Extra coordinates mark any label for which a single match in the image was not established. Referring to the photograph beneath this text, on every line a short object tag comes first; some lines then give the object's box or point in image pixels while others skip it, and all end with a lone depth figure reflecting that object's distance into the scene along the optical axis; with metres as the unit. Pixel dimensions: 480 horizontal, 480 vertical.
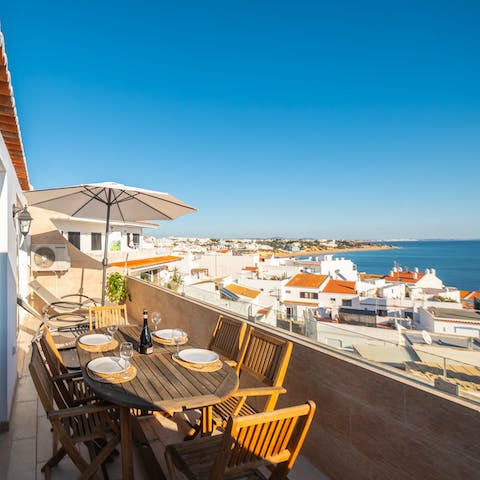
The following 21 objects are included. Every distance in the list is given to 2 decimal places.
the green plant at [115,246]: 16.85
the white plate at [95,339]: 3.11
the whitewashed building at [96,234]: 14.91
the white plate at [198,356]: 2.76
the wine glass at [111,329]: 3.35
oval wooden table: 2.04
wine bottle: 3.02
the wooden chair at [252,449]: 1.54
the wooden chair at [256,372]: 2.64
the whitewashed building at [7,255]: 3.18
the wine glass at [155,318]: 3.40
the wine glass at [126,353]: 2.52
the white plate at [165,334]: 3.38
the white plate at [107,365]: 2.42
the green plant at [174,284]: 6.39
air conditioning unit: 8.64
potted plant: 8.23
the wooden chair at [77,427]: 2.07
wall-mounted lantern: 5.39
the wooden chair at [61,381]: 2.62
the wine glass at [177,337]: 3.09
